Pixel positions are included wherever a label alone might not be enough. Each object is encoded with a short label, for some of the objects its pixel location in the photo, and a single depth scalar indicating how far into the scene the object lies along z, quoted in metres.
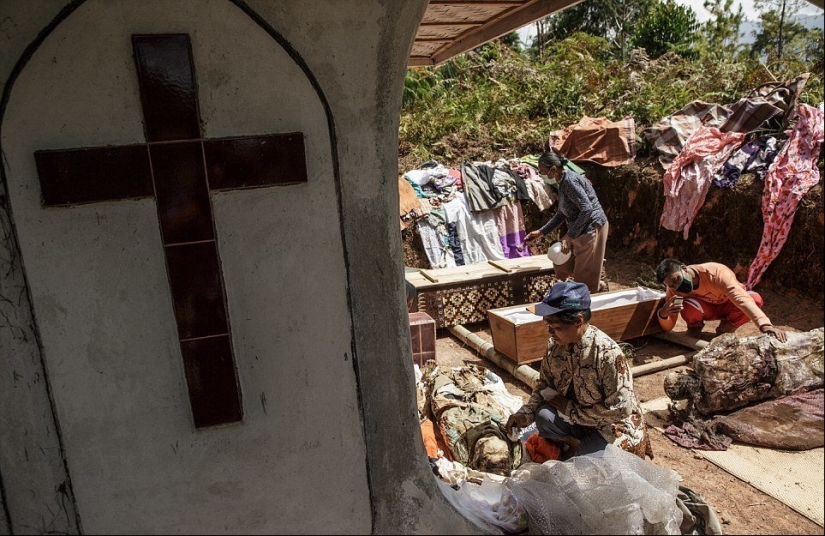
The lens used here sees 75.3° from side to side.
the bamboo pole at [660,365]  5.59
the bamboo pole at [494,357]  5.45
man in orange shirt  5.03
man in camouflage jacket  3.19
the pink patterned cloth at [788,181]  7.00
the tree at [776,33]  15.94
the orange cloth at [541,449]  3.63
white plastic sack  2.50
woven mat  2.89
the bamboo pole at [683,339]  5.96
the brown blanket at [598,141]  10.01
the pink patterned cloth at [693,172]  8.16
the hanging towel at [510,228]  9.64
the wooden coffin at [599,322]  5.63
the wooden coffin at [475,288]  7.00
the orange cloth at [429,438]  3.89
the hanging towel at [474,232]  9.42
